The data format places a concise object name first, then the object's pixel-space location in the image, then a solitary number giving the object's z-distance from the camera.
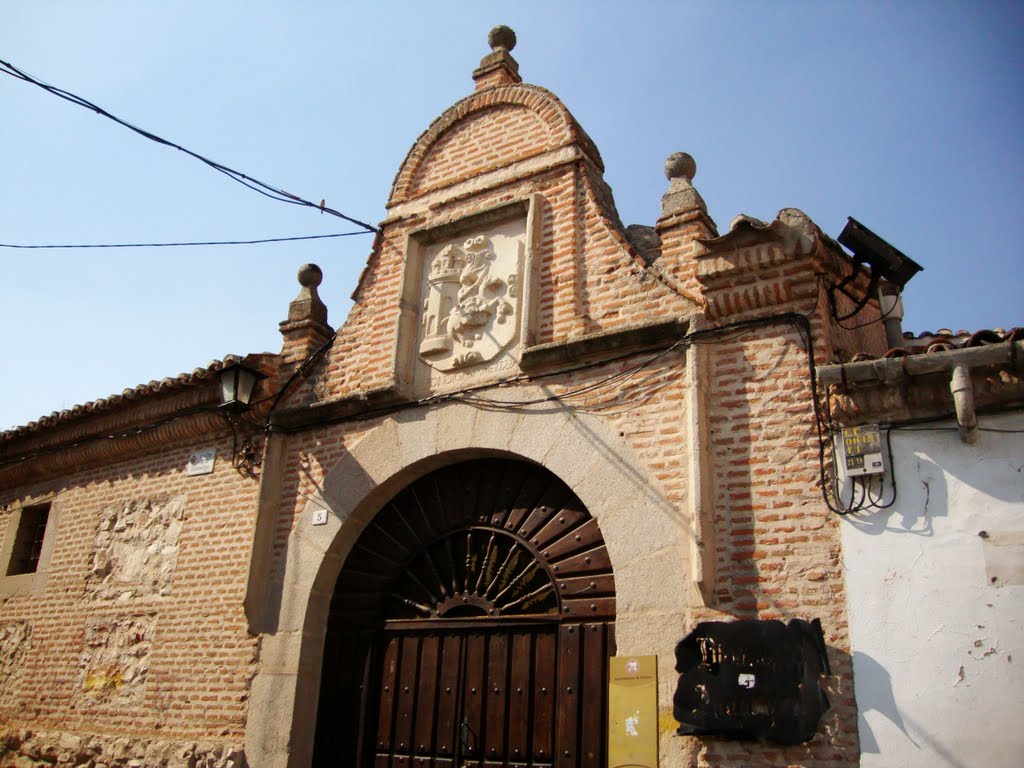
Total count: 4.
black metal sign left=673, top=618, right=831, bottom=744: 4.62
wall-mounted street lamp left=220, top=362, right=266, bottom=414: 7.53
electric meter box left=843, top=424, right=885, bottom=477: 4.85
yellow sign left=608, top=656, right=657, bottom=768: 5.02
